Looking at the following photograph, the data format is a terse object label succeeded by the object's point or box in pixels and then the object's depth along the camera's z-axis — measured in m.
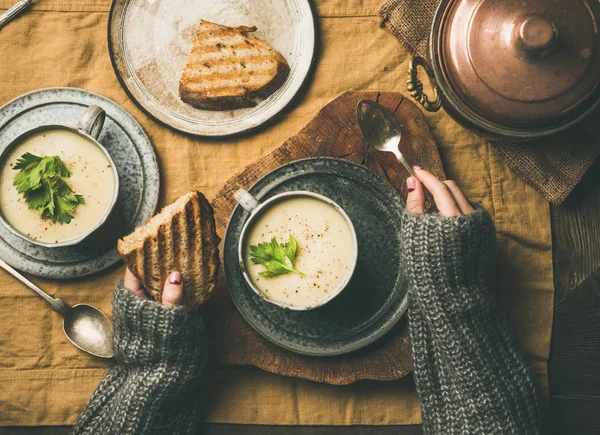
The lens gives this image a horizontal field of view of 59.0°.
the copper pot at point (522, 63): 1.13
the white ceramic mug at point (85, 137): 1.23
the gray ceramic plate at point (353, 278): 1.32
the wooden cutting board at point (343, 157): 1.33
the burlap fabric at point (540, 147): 1.37
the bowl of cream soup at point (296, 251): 1.21
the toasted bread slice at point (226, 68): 1.38
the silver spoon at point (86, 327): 1.38
